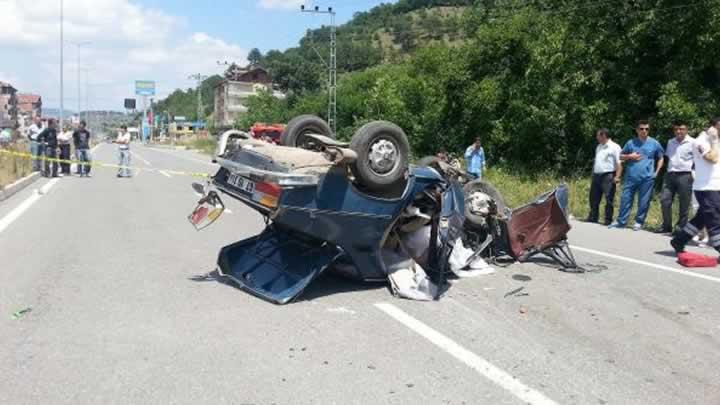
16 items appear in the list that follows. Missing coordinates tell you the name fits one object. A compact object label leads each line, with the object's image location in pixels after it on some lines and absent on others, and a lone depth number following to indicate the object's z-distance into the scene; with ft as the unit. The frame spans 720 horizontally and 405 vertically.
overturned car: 18.45
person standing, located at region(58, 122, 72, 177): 68.18
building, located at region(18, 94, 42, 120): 562.25
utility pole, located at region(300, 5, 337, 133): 120.06
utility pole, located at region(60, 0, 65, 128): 142.38
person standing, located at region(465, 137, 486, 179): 49.72
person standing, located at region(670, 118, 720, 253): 25.64
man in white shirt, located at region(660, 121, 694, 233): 32.42
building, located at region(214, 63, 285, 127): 403.75
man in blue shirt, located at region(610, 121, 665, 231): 36.14
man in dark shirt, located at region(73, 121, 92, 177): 67.82
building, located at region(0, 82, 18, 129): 419.93
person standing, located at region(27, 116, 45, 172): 67.10
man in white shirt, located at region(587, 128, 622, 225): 37.56
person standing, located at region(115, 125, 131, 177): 69.46
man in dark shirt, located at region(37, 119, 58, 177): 66.03
